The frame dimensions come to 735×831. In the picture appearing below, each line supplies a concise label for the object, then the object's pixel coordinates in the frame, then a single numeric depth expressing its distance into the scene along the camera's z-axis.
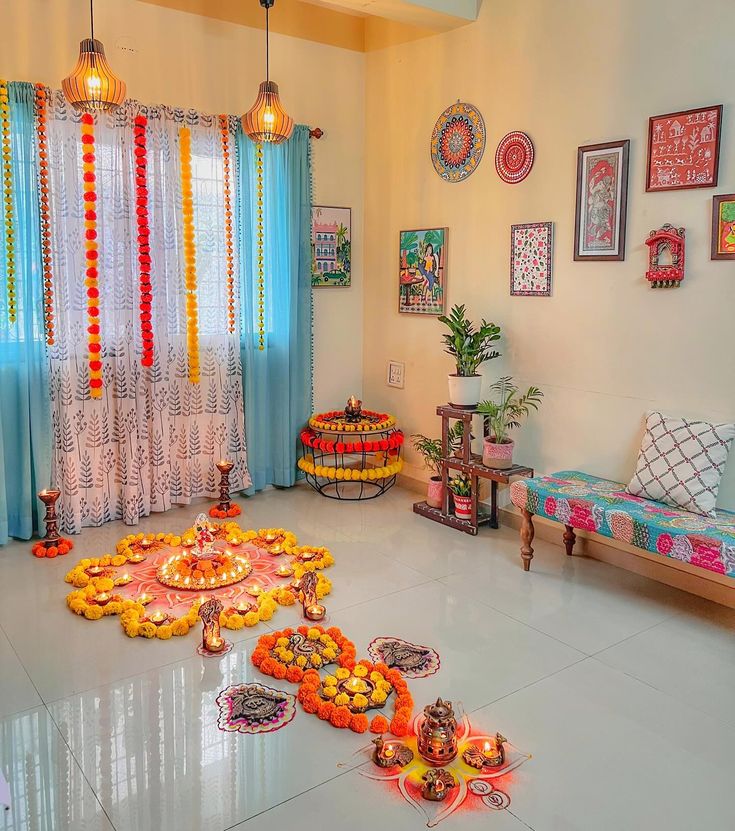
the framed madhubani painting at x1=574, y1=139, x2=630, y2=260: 3.88
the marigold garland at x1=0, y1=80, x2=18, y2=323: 4.02
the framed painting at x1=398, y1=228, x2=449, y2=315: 5.05
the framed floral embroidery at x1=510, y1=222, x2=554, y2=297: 4.30
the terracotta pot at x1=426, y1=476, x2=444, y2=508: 4.86
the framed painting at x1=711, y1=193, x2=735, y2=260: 3.44
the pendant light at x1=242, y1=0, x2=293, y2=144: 4.16
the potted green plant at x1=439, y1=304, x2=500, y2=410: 4.47
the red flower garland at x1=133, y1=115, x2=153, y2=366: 4.46
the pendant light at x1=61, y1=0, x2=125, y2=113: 3.35
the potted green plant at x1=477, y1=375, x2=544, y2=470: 4.40
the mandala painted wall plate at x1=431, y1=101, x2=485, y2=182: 4.70
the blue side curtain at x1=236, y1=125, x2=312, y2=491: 5.02
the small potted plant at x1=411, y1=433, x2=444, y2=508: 4.83
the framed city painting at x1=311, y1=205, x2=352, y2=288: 5.41
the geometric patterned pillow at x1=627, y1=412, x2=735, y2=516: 3.50
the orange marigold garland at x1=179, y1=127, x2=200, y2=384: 4.67
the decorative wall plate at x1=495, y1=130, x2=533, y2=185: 4.37
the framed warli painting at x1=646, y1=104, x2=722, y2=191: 3.48
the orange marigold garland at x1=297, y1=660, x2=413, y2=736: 2.61
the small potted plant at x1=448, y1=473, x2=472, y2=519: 4.63
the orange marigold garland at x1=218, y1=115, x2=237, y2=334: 4.79
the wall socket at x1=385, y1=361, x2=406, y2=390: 5.49
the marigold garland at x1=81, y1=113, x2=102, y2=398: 4.30
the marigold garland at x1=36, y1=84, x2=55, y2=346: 4.11
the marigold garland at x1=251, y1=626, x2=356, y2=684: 2.94
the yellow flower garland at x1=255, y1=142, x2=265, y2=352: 4.97
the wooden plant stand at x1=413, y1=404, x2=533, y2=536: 4.40
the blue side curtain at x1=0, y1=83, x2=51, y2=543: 4.11
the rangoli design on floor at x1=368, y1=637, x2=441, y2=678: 2.99
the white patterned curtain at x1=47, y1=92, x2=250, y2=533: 4.35
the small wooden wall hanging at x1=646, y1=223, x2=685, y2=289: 3.63
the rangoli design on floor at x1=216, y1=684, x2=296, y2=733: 2.64
